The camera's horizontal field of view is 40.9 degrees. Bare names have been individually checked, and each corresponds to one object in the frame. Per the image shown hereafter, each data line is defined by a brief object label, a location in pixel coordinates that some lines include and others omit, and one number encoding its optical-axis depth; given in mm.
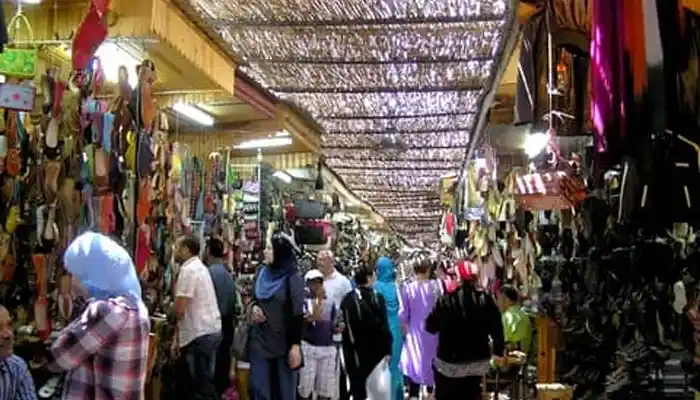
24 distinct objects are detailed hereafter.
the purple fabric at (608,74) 3127
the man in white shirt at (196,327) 6695
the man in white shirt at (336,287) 8461
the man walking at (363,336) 8125
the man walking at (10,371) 3742
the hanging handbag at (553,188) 5375
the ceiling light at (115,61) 5879
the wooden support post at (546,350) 7637
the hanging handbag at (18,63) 4762
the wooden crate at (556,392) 6020
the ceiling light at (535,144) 6166
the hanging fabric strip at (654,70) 2834
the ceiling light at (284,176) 12961
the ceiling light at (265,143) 10397
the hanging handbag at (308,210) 11672
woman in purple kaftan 9188
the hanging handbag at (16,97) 4598
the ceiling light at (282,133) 9406
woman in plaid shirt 3811
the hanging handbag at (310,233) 11727
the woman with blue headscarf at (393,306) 8891
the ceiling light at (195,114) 8148
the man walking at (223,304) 7539
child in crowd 7973
